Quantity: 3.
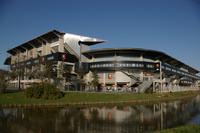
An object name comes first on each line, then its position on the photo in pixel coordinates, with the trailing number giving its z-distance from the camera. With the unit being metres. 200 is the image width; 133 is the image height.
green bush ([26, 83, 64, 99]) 27.57
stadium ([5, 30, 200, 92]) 44.77
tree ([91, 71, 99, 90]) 42.01
